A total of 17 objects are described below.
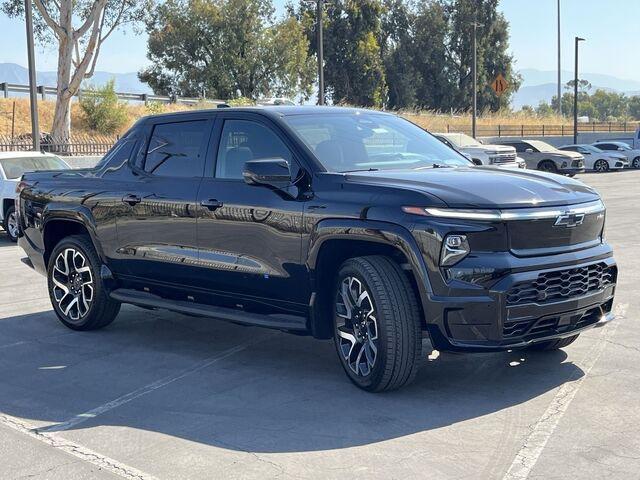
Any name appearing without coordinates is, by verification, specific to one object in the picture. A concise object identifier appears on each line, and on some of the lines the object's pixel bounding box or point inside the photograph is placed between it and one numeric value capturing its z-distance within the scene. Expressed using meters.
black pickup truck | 5.26
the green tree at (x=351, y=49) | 69.62
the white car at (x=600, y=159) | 38.28
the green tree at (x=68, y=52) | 32.69
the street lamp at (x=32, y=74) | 23.11
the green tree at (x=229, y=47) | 60.38
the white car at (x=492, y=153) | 25.14
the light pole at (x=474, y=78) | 44.33
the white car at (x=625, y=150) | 39.78
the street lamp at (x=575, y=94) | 51.94
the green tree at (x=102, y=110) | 42.09
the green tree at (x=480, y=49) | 78.38
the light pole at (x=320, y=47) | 31.55
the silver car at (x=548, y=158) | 31.11
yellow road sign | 43.22
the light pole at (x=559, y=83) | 76.09
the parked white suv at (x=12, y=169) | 15.38
